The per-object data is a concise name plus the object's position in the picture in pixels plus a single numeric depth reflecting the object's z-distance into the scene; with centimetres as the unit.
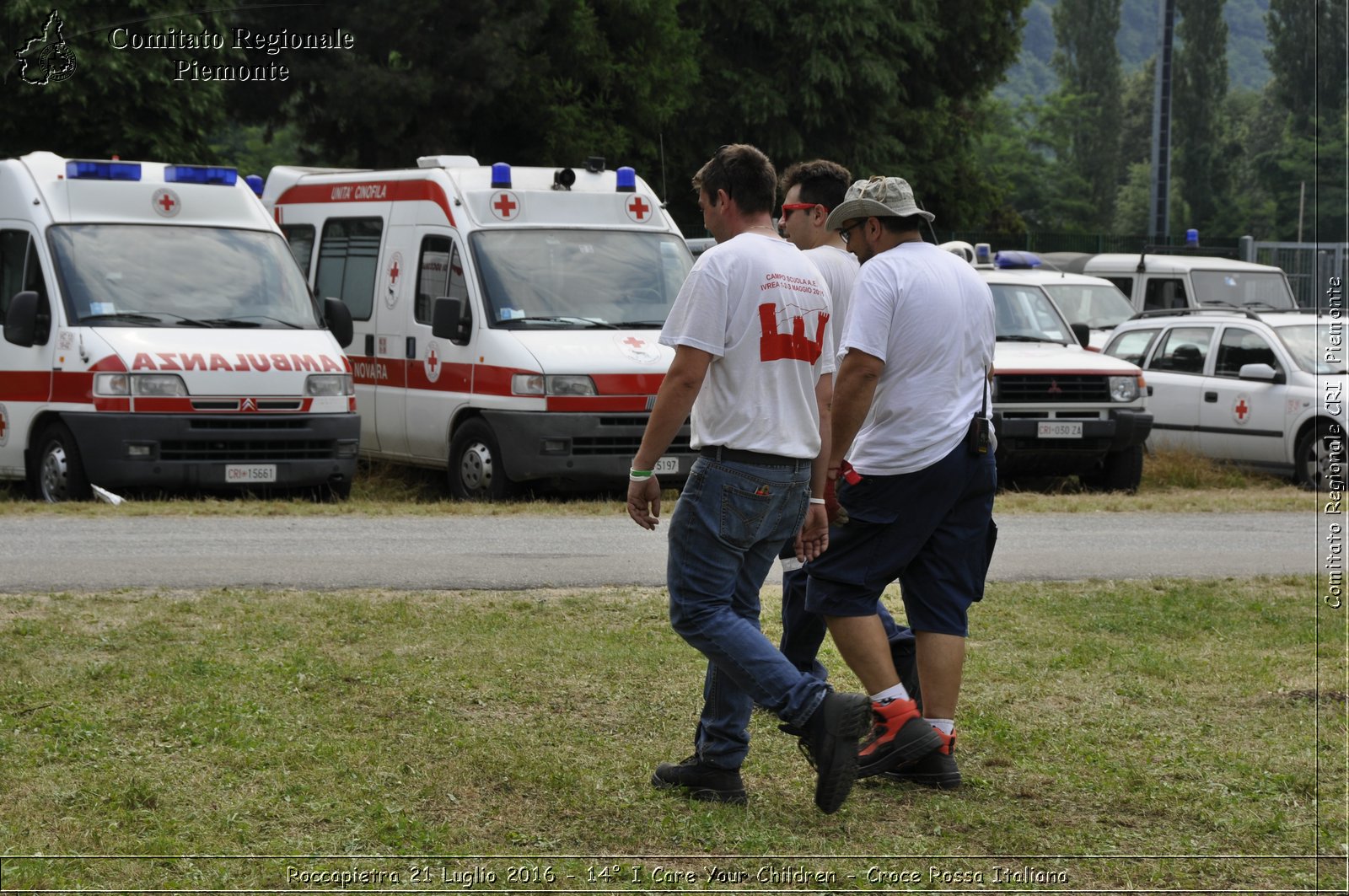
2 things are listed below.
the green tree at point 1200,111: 8508
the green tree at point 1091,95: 9481
